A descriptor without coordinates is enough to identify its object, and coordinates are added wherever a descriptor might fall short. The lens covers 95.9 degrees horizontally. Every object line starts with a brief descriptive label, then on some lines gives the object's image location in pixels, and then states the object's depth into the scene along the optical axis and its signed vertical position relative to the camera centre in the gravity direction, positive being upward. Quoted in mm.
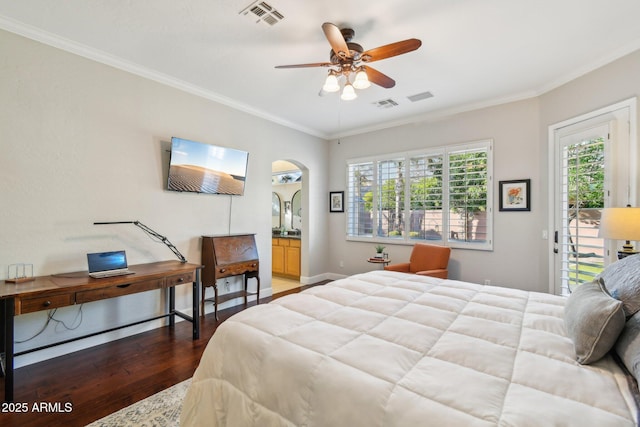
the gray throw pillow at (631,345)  1001 -468
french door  2725 +359
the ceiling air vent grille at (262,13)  2184 +1600
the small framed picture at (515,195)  3797 +328
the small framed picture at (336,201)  5688 +326
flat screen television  3383 +609
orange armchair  3998 -610
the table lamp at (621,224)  2154 -26
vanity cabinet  5750 -826
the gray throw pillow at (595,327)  1119 -432
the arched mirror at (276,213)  7633 +96
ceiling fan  2154 +1316
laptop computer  2586 -462
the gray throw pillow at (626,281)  1224 -296
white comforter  912 -579
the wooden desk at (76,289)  2018 -624
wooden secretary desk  3645 -579
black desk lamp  3174 -257
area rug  1820 -1313
